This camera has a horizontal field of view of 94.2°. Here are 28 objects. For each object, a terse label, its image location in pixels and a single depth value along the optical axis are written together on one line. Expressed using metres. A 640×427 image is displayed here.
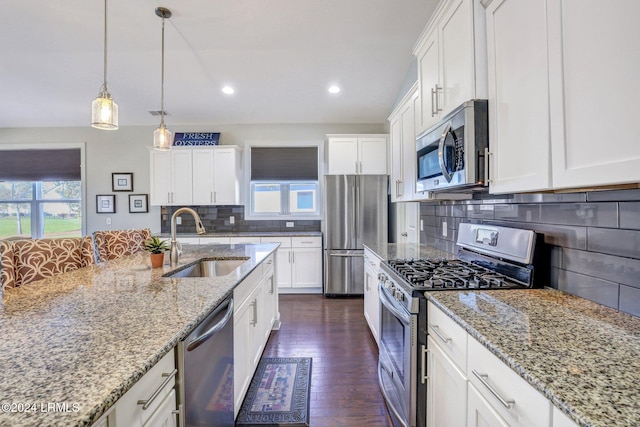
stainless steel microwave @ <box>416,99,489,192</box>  1.39
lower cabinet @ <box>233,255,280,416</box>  1.63
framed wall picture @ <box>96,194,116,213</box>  4.79
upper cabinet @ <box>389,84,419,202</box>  2.46
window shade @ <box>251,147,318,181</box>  4.73
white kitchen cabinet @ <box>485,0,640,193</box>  0.78
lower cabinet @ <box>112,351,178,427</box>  0.71
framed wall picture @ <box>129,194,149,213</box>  4.80
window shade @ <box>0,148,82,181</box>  4.78
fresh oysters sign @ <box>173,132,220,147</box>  4.58
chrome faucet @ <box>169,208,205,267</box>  2.05
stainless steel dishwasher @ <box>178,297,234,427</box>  0.99
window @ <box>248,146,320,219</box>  4.73
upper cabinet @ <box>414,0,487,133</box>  1.42
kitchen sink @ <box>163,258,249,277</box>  2.29
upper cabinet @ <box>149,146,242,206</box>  4.42
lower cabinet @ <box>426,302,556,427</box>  0.73
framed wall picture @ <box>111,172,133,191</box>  4.78
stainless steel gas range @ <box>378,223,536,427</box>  1.36
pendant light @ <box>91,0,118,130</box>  1.74
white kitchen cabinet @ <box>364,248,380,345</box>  2.50
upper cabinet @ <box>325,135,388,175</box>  4.18
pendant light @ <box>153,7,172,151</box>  2.47
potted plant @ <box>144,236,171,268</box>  1.89
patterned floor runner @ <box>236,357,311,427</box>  1.78
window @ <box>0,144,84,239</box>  4.79
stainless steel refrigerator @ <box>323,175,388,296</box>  4.09
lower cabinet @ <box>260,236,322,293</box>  4.29
